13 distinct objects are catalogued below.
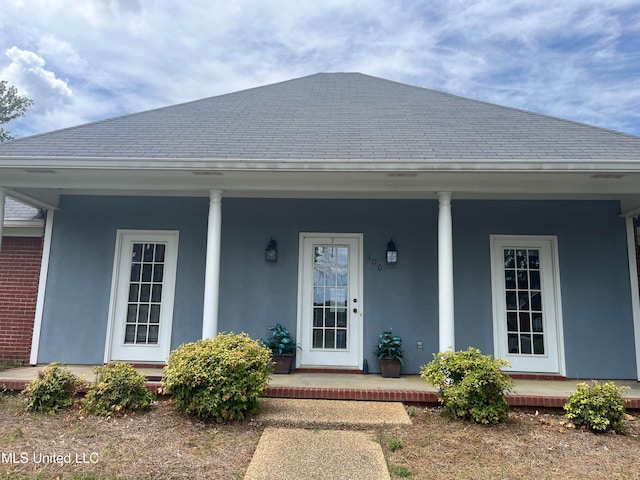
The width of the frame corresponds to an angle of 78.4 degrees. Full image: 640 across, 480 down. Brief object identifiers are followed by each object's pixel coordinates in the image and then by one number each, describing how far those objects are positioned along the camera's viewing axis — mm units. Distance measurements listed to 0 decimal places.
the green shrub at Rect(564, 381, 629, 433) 3703
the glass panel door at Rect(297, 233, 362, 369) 5770
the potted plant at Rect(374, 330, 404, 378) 5430
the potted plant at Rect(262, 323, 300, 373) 5473
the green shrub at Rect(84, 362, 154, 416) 3924
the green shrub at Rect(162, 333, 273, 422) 3730
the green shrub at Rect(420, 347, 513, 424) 3859
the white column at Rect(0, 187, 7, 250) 5254
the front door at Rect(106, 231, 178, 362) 5914
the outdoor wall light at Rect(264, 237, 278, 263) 5891
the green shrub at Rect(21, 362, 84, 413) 4020
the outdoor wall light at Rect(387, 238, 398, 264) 5816
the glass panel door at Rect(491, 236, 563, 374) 5656
